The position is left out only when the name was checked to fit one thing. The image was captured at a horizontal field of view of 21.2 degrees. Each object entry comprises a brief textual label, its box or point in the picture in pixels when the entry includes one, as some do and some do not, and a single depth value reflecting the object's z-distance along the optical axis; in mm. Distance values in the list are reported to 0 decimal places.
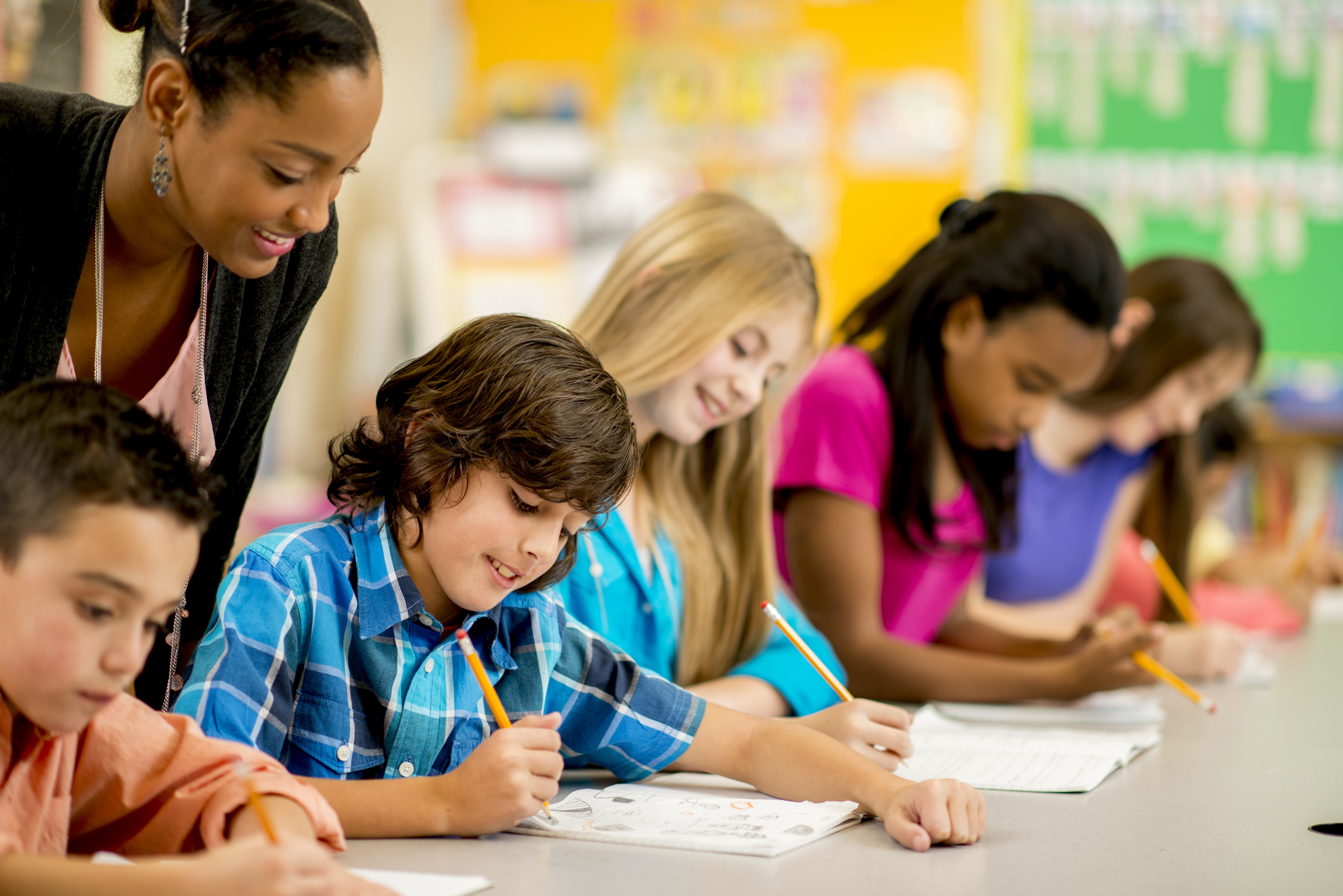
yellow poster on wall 6686
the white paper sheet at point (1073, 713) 2996
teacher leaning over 2401
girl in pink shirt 3053
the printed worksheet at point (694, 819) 2429
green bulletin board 6298
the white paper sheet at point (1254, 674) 3296
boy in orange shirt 2180
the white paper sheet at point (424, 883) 2289
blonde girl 2833
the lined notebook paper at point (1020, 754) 2665
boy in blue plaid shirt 2411
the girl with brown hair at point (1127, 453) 3587
